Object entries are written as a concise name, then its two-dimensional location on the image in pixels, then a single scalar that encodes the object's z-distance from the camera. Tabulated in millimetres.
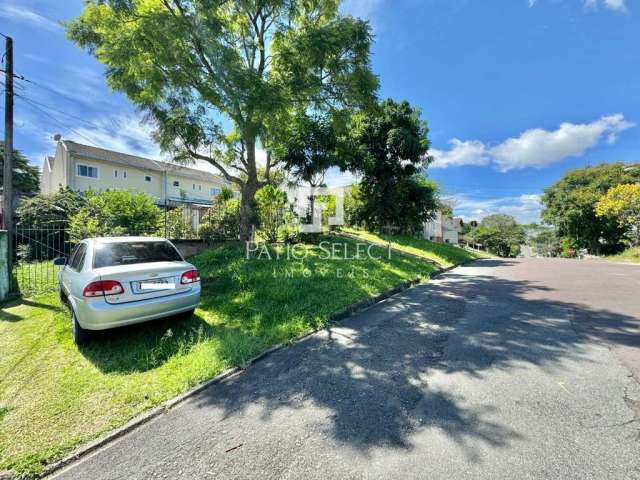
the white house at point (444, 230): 32894
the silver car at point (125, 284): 3461
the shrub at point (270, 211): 9979
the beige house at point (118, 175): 19734
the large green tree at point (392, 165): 16138
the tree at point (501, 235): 46031
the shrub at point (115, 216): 7598
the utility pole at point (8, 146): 6258
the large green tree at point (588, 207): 26969
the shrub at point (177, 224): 9961
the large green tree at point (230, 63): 6312
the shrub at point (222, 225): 10180
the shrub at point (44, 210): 11016
